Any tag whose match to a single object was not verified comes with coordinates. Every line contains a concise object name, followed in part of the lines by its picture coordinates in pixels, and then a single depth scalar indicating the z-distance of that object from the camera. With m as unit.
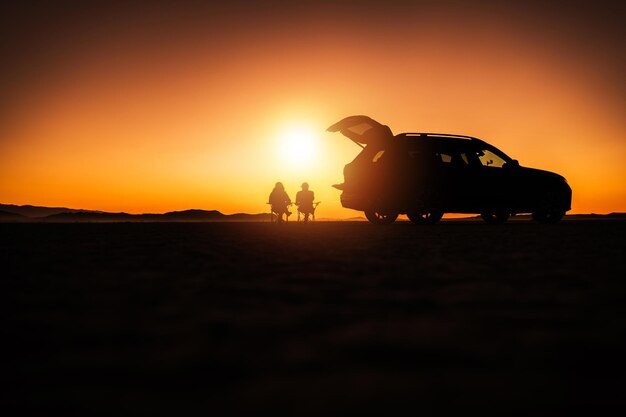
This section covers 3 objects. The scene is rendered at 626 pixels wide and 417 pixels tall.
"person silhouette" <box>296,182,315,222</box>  21.47
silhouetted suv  14.97
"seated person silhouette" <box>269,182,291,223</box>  21.27
